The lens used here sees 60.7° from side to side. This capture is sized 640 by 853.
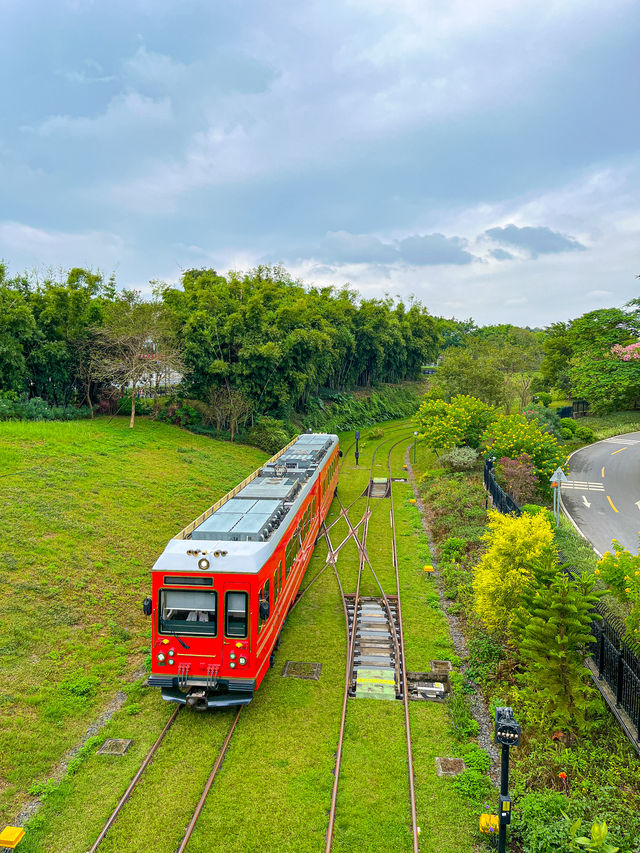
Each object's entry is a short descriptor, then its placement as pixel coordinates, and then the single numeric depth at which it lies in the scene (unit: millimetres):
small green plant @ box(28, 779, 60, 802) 9062
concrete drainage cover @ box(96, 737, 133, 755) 10047
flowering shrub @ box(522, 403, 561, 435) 32594
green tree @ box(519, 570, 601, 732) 9398
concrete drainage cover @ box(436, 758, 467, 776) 9562
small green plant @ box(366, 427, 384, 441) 49762
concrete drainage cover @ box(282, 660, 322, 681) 12734
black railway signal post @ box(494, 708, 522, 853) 7359
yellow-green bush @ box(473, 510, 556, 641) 12117
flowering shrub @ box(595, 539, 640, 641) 9742
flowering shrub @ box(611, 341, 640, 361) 29906
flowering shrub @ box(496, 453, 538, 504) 23172
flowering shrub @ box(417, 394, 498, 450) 30922
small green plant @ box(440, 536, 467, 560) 19656
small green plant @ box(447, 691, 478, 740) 10547
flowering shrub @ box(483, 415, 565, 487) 24734
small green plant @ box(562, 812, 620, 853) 6848
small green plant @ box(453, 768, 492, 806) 8930
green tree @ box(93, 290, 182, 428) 32594
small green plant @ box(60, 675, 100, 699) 11750
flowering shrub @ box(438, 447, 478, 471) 29781
